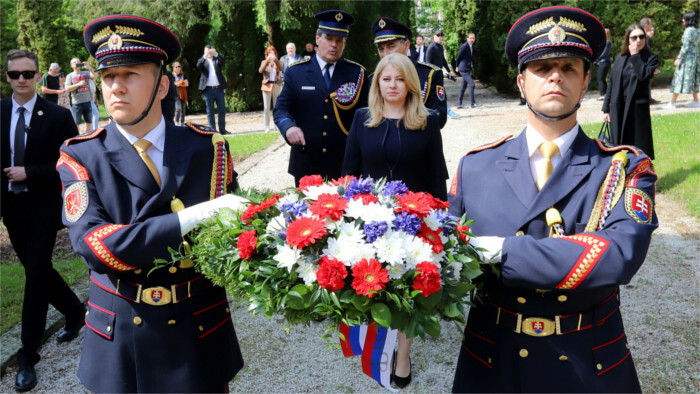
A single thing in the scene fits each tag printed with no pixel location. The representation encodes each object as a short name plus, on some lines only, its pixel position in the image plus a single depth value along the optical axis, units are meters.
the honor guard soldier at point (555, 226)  1.99
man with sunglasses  4.14
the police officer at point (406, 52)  5.28
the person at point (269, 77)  14.98
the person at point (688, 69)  13.48
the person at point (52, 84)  13.99
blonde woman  4.30
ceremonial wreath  1.75
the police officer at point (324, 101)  5.32
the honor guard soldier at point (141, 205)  2.36
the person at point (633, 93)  8.14
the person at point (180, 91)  15.95
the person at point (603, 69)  16.17
